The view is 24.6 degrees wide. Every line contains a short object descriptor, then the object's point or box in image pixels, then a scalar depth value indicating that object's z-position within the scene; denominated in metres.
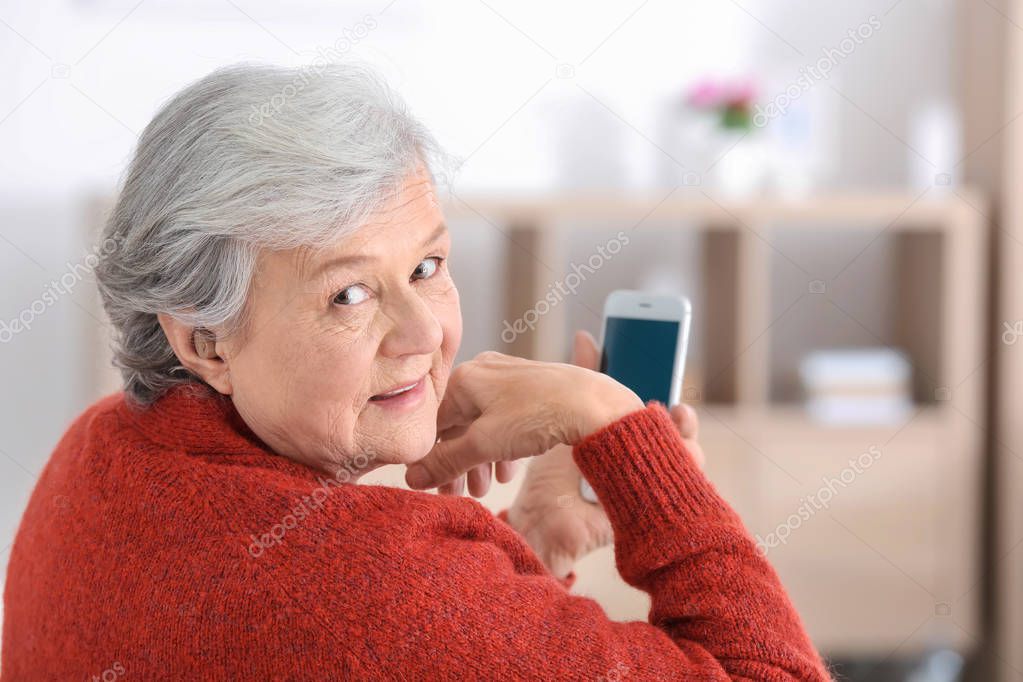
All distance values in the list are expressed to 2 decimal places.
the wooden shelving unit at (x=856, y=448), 3.37
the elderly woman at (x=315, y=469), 1.71
